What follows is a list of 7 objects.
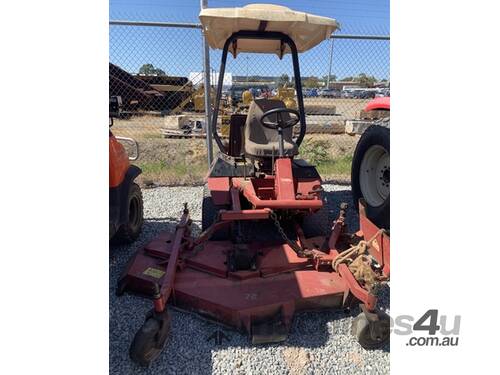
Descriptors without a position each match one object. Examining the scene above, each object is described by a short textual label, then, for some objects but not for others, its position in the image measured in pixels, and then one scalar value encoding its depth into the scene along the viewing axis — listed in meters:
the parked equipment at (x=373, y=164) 3.61
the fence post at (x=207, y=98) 4.78
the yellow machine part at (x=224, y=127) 7.77
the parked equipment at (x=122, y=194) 2.84
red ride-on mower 2.21
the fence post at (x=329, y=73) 6.96
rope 2.29
